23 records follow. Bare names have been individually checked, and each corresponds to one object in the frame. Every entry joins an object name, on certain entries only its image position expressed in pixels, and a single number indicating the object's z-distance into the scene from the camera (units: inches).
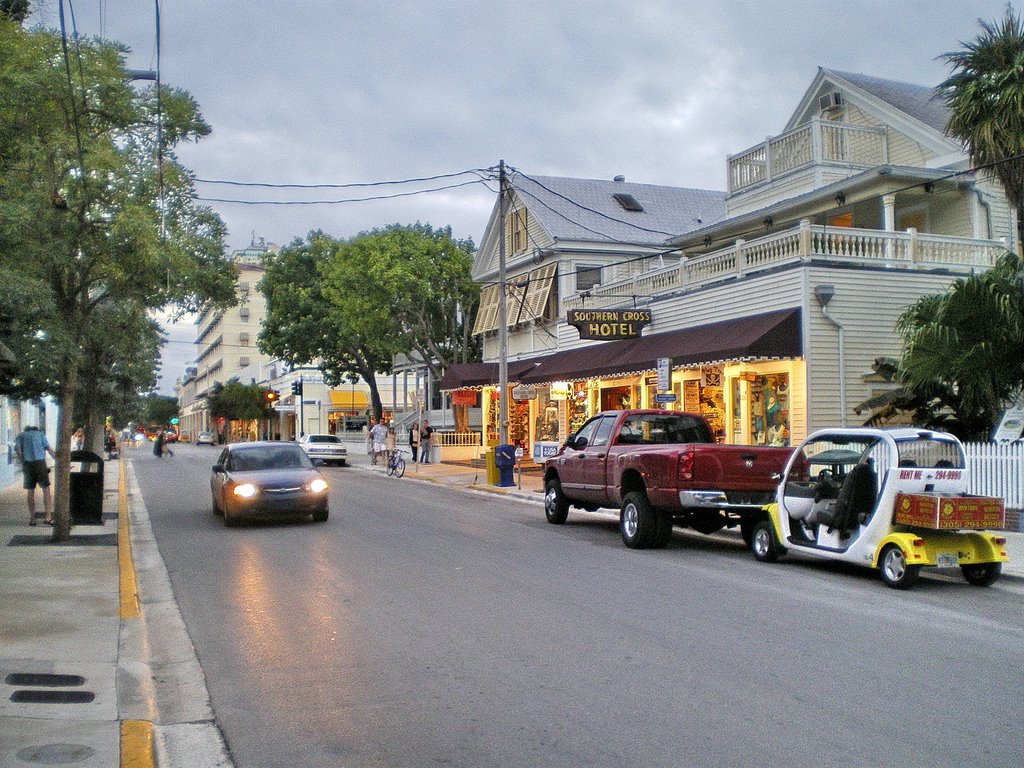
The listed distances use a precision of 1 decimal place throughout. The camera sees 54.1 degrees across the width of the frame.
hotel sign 1002.7
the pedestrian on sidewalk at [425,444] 1614.7
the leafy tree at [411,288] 1520.7
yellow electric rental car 410.9
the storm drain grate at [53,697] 251.4
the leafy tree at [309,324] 2033.7
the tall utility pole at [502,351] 1074.7
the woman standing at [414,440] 1636.3
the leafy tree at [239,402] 3299.7
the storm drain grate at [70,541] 562.3
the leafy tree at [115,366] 705.0
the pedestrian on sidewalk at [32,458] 653.3
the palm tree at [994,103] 660.1
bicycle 1363.2
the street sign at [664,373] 751.7
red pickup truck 525.3
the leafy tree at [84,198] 478.9
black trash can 649.6
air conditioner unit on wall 1055.2
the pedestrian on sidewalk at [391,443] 1420.0
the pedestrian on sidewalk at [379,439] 1543.8
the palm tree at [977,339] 631.2
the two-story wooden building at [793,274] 808.9
